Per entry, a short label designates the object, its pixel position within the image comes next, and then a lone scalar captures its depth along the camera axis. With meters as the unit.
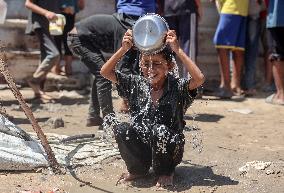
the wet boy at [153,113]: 6.75
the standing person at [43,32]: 12.21
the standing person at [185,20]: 12.12
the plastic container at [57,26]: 11.68
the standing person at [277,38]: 11.80
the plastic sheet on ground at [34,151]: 7.33
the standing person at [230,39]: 13.09
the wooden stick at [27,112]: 7.09
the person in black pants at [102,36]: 9.19
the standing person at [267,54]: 14.01
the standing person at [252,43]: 13.39
